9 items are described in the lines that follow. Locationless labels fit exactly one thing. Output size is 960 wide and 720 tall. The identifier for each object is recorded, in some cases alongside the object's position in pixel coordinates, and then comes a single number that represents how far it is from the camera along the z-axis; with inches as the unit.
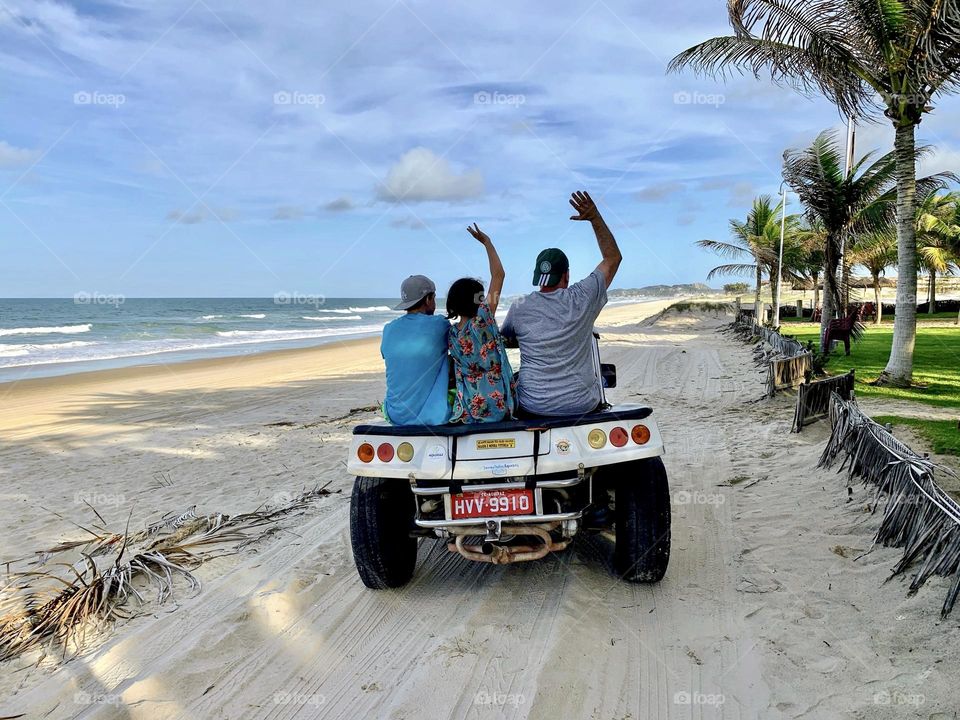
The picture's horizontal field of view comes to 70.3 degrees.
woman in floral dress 156.6
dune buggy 147.2
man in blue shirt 161.6
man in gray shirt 157.9
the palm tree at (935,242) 1149.7
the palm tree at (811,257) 1260.1
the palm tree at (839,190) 615.2
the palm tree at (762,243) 1304.1
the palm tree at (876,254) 771.8
